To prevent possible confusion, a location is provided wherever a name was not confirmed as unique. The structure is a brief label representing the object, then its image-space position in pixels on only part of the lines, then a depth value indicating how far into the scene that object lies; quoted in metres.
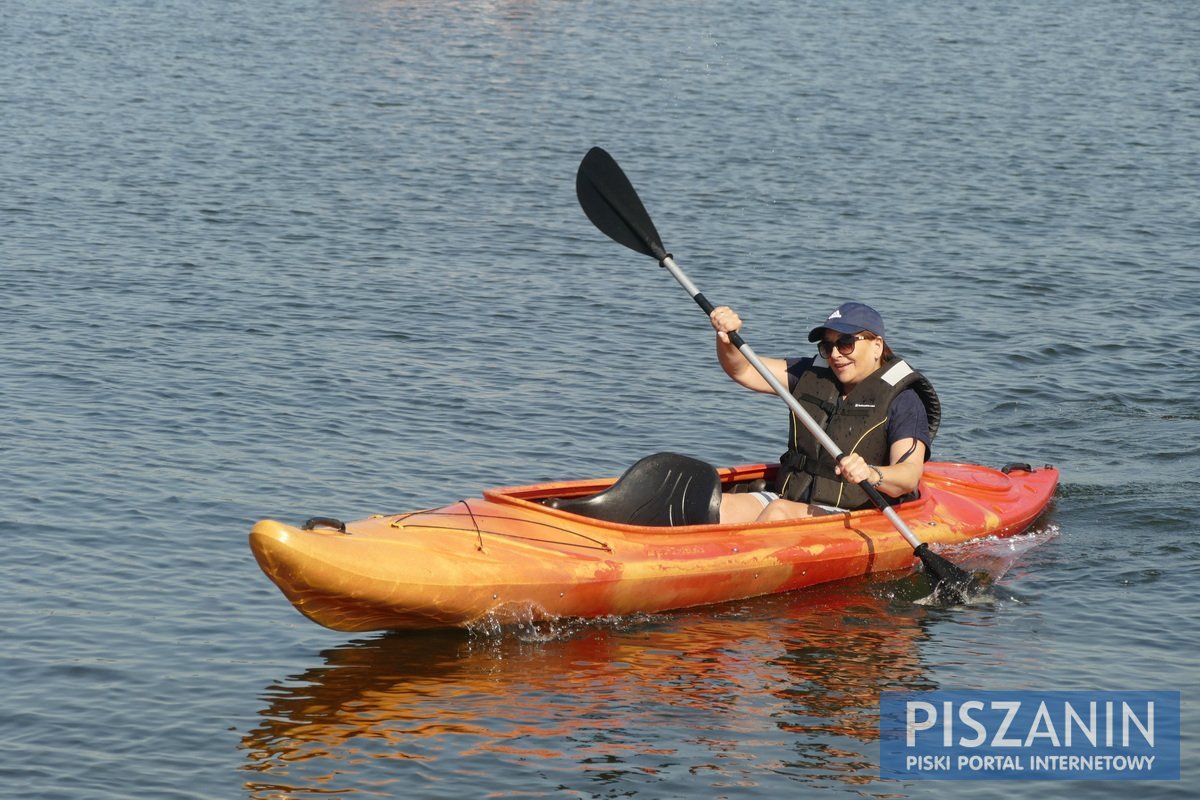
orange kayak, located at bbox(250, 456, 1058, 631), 13.06
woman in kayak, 15.23
